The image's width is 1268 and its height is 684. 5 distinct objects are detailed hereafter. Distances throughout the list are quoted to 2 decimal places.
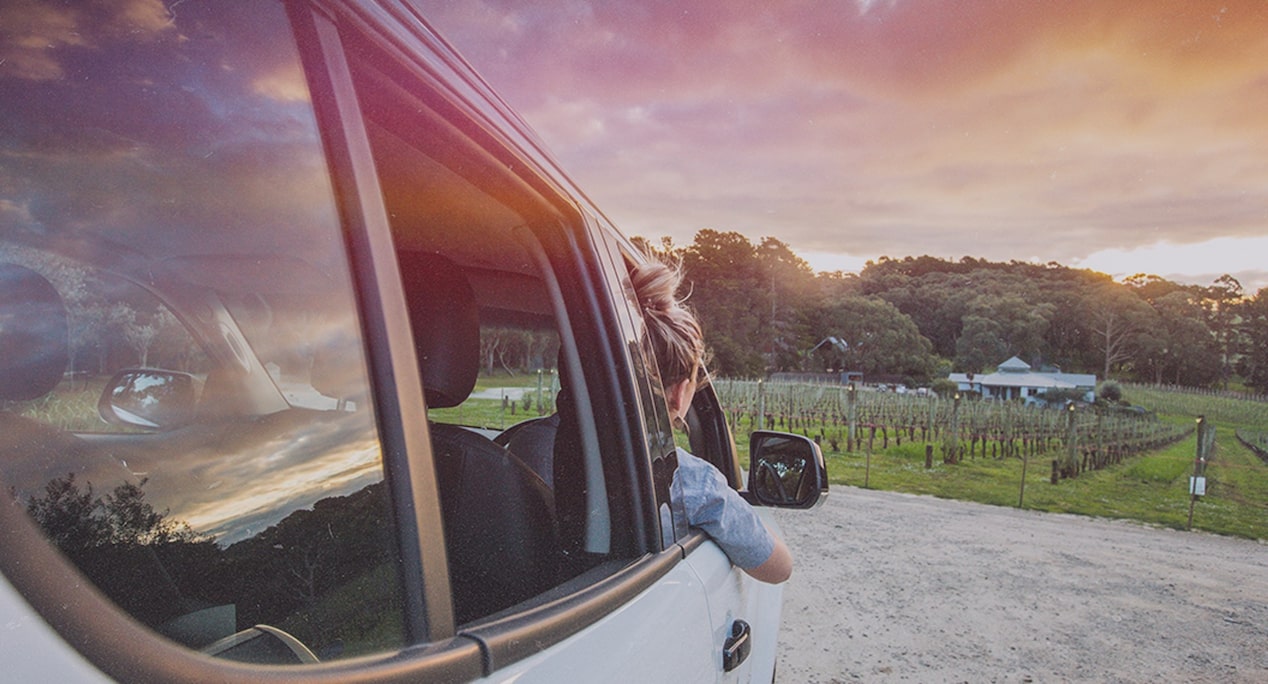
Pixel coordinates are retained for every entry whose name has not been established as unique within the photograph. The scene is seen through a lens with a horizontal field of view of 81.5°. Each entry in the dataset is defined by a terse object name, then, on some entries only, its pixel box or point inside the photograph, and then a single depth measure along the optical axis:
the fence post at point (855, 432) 15.02
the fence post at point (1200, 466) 12.86
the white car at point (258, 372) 0.45
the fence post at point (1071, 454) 18.83
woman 1.62
